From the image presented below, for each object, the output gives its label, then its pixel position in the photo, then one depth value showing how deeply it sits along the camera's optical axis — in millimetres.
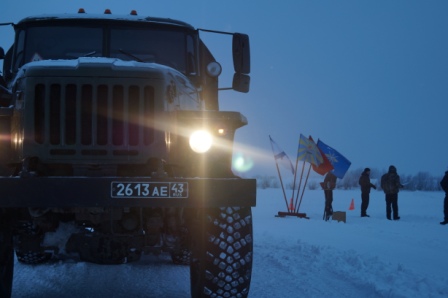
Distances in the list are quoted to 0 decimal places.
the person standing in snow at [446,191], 14711
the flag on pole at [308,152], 18609
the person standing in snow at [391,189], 16531
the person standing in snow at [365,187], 17625
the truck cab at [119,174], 3807
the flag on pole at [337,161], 18969
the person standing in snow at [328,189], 16938
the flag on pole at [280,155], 20466
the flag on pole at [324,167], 18594
